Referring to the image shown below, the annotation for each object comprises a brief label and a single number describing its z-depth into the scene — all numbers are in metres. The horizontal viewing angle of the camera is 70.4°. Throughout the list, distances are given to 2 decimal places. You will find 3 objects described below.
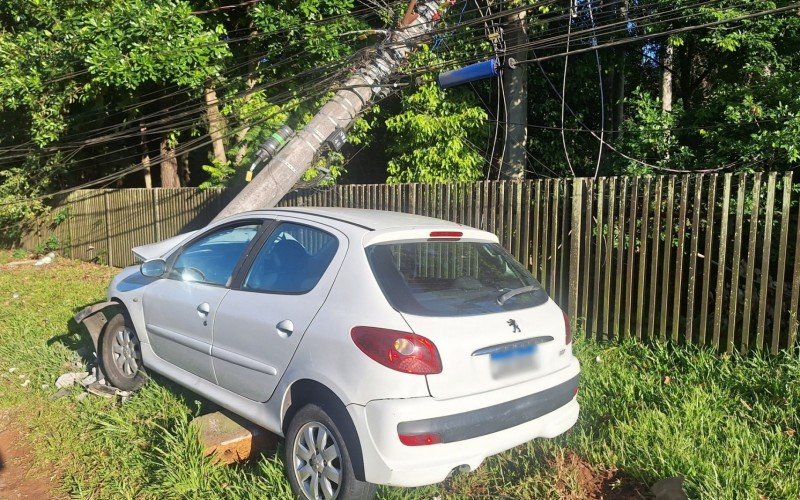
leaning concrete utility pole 6.82
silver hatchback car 2.66
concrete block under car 3.54
